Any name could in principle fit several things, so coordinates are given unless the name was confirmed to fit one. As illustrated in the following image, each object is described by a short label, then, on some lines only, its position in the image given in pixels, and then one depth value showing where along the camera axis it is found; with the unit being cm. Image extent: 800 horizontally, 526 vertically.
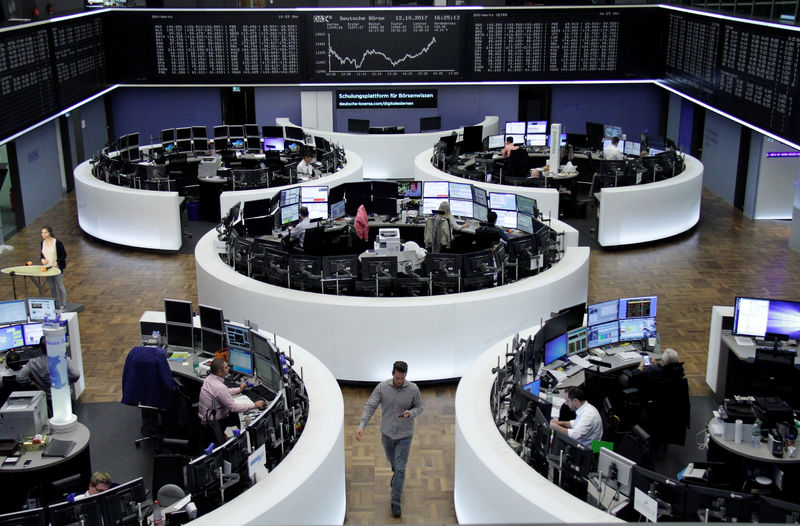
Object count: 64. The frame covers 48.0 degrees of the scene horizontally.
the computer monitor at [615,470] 625
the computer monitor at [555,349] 858
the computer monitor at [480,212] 1295
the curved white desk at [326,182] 1444
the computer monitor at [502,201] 1285
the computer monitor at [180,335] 912
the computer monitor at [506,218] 1286
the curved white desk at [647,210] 1423
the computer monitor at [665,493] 596
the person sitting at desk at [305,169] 1547
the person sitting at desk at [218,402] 773
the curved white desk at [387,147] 1870
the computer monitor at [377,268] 1002
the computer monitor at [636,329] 916
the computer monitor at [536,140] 1806
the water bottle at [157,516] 605
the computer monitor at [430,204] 1363
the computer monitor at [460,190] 1336
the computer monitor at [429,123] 1898
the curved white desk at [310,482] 604
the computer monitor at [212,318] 884
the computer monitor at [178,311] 902
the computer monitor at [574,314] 877
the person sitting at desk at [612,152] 1631
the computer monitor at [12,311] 924
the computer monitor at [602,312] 891
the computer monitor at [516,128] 1800
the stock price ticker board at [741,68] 1248
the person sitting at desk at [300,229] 1250
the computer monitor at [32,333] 903
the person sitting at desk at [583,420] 714
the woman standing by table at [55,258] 1168
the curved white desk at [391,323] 957
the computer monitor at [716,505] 590
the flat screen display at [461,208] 1338
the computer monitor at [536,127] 1800
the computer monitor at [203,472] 616
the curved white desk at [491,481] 600
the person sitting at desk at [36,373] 845
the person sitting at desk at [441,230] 1198
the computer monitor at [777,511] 568
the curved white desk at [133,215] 1426
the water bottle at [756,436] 742
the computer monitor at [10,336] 894
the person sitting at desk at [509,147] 1686
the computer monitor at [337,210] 1331
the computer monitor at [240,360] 852
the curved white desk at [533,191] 1395
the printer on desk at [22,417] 742
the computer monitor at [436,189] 1349
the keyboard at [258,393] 816
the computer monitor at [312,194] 1334
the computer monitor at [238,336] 851
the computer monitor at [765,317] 895
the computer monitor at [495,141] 1778
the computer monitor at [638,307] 908
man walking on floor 728
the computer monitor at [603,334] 902
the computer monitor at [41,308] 937
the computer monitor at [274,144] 1753
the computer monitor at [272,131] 1765
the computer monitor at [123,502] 602
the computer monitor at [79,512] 587
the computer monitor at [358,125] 1908
